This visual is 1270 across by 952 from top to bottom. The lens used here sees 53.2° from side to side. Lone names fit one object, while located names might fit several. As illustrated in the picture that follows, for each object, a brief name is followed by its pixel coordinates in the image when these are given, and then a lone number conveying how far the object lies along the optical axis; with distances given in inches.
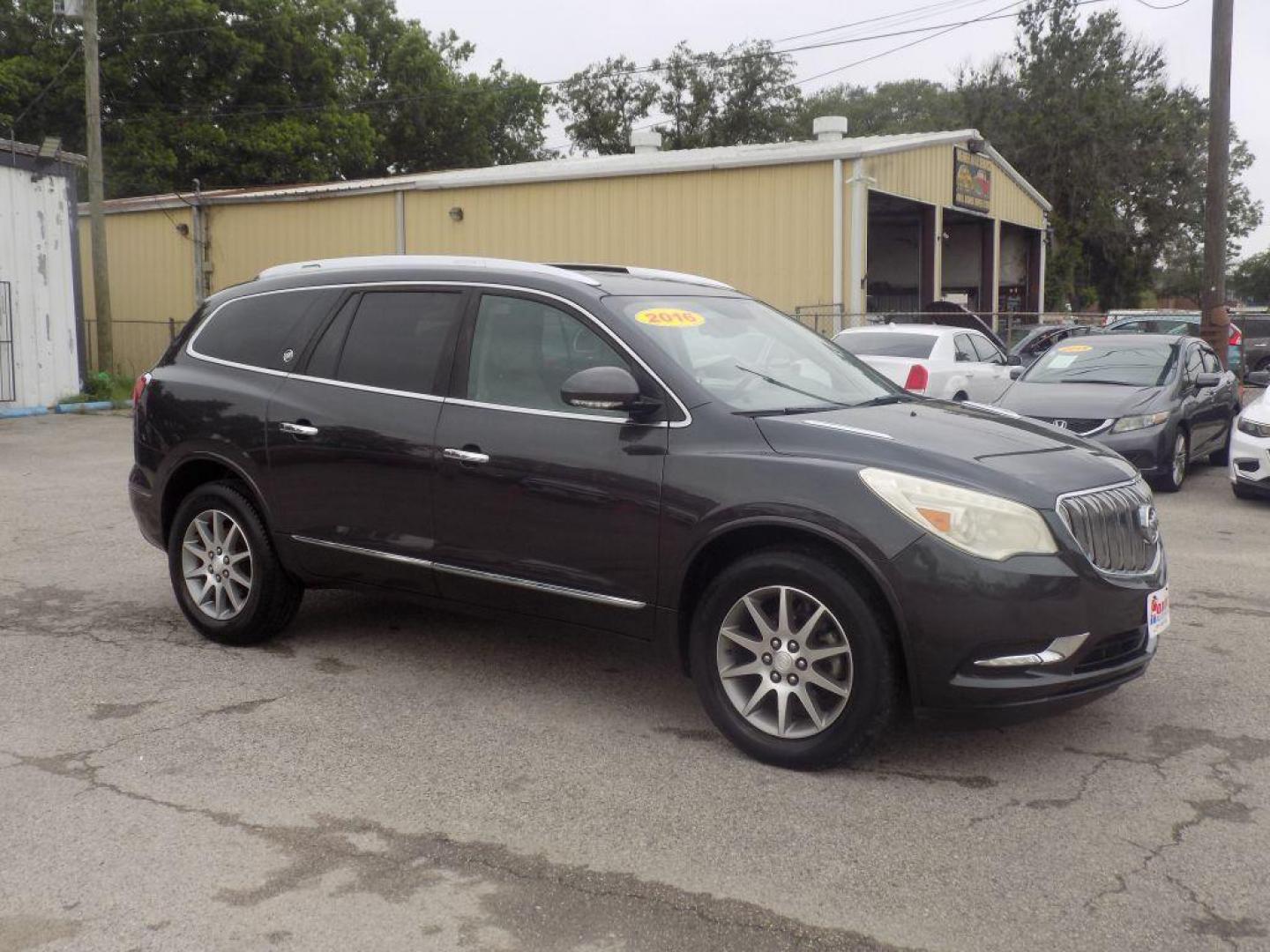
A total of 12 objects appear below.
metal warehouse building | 844.6
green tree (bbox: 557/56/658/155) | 2192.4
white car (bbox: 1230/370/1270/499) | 409.7
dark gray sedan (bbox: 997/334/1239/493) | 444.5
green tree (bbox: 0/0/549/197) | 1434.5
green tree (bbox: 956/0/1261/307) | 1823.3
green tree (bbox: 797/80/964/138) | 2786.9
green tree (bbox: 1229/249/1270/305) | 3533.5
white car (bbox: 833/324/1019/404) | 583.2
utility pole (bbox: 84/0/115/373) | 861.8
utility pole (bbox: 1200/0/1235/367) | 671.8
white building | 762.8
